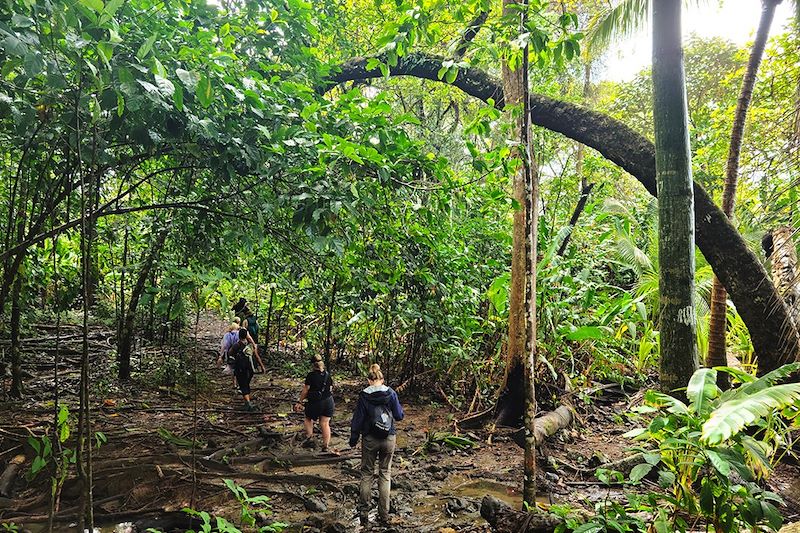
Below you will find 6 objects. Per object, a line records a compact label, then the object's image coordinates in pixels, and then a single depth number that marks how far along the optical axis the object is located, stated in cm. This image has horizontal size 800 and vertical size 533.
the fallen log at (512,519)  415
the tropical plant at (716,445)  314
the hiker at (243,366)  850
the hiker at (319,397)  698
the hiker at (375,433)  525
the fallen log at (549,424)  684
